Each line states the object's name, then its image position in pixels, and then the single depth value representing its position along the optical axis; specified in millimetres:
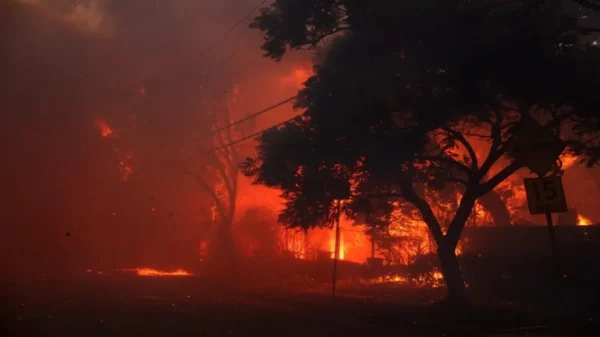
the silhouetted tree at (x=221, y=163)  45969
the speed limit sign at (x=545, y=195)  11789
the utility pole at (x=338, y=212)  19134
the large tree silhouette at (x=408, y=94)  14945
